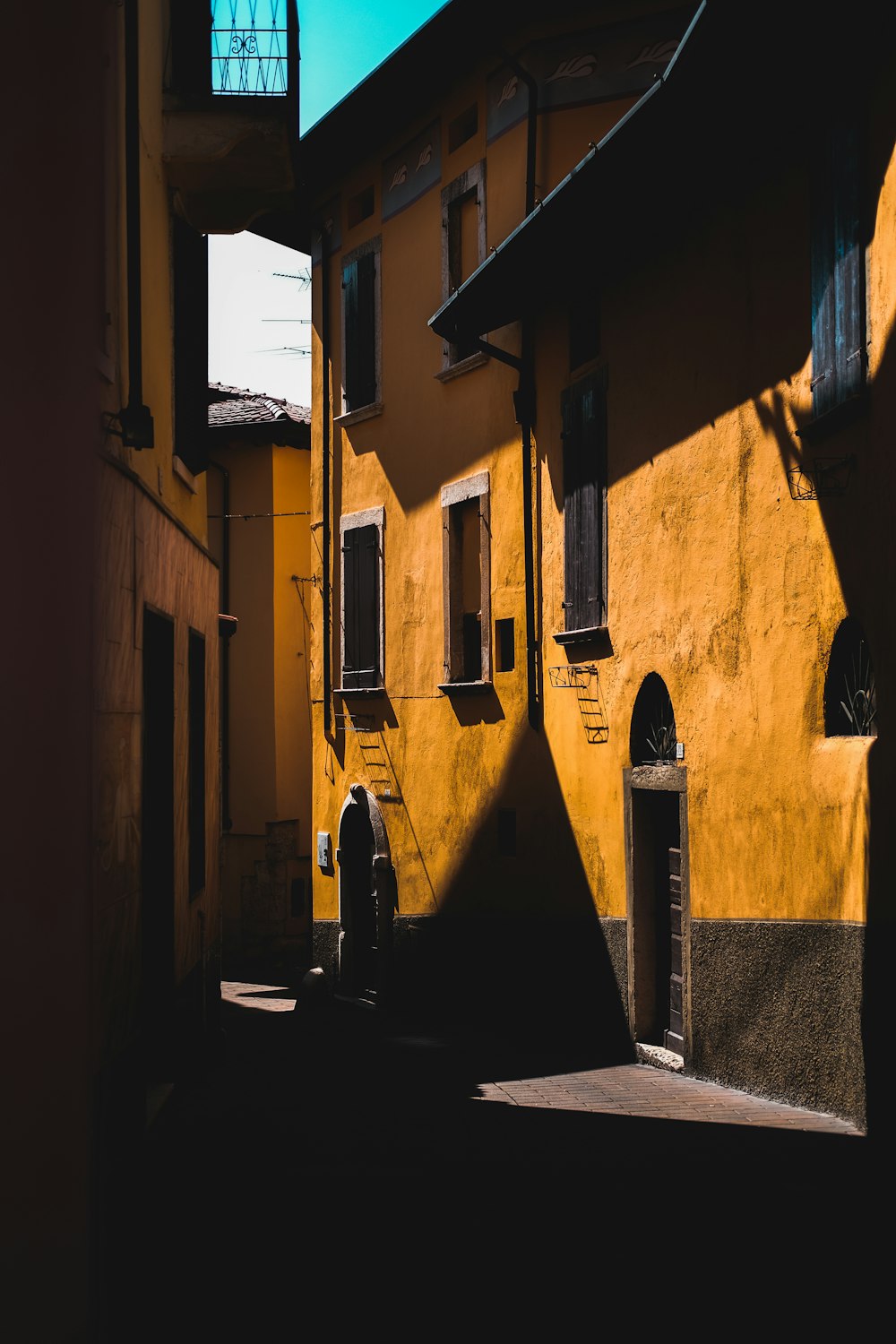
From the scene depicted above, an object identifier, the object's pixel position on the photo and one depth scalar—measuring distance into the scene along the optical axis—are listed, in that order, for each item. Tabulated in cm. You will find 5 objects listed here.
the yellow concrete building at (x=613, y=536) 789
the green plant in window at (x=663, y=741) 1027
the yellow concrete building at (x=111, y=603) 388
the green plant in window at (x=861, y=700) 768
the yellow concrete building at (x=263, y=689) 2200
